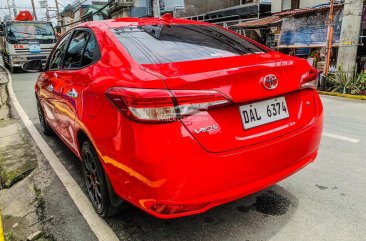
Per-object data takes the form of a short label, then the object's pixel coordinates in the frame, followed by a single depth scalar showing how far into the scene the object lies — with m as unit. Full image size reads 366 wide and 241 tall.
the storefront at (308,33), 11.36
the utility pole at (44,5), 43.03
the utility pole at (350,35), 9.56
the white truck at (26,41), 16.95
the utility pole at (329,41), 9.75
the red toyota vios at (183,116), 2.08
